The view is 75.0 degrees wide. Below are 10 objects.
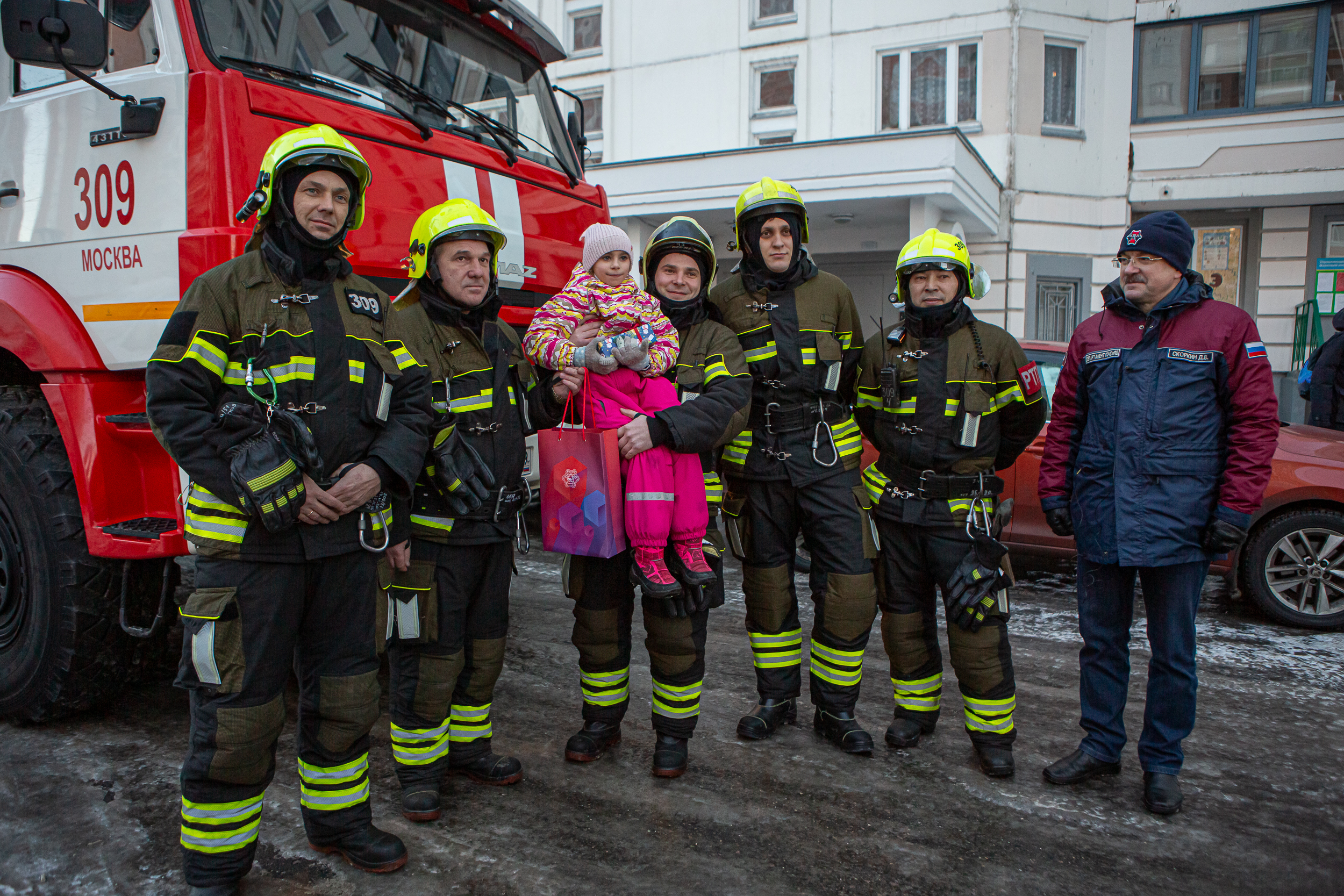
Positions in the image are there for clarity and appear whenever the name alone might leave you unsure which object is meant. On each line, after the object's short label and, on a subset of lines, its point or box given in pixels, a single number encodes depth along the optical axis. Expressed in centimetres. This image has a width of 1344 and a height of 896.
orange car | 508
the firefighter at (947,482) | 331
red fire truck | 303
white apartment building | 1273
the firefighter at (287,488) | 232
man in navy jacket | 298
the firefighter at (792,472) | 351
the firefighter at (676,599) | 323
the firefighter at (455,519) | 292
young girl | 306
